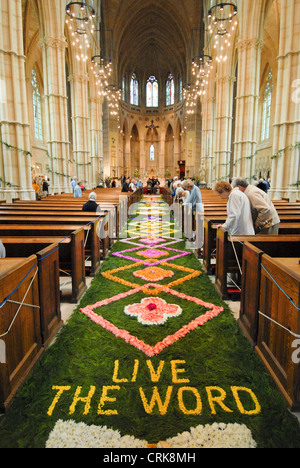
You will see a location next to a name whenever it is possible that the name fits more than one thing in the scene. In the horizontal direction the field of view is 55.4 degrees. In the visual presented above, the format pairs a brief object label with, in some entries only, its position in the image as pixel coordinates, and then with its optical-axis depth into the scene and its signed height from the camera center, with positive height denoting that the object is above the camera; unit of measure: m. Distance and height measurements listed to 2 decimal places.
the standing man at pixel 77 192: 11.87 +0.15
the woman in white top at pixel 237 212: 4.10 -0.23
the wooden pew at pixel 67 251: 3.71 -0.78
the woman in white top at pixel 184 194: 8.27 +0.06
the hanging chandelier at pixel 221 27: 17.61 +10.93
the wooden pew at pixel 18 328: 2.24 -1.18
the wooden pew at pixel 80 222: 5.44 -0.51
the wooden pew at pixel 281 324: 2.20 -1.11
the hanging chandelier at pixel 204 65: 22.35 +10.60
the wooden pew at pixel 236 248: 3.84 -0.74
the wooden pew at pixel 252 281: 3.02 -0.95
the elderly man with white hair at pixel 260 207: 4.37 -0.16
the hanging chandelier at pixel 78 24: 17.45 +10.74
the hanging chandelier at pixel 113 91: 27.25 +10.61
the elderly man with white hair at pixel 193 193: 7.29 +0.08
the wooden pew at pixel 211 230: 5.24 -0.62
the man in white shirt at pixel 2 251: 3.14 -0.61
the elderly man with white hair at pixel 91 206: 6.58 -0.24
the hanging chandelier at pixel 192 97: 30.27 +10.64
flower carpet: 2.03 -1.65
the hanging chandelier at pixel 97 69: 22.42 +10.04
